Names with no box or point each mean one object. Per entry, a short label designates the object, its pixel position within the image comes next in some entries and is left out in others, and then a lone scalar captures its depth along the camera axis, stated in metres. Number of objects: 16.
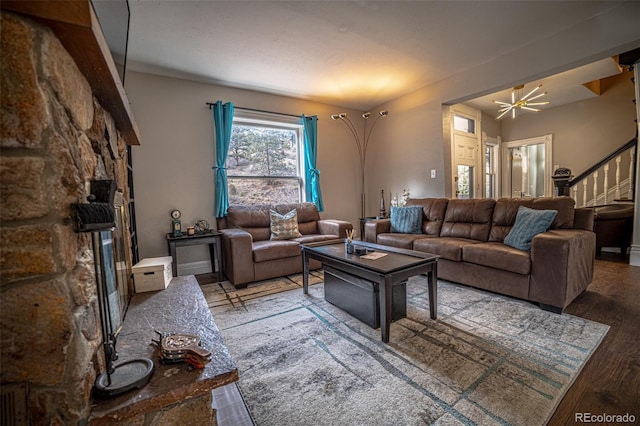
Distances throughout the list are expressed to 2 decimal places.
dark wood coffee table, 1.77
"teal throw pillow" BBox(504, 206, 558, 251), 2.38
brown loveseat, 2.94
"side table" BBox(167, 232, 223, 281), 3.01
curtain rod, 3.62
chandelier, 4.29
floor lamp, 5.01
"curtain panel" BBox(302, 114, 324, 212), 4.36
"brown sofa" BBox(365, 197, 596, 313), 2.11
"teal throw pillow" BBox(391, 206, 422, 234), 3.57
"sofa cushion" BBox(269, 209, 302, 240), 3.58
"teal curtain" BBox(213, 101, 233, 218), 3.59
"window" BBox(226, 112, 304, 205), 3.93
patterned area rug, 1.23
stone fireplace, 0.62
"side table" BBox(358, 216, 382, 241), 4.52
